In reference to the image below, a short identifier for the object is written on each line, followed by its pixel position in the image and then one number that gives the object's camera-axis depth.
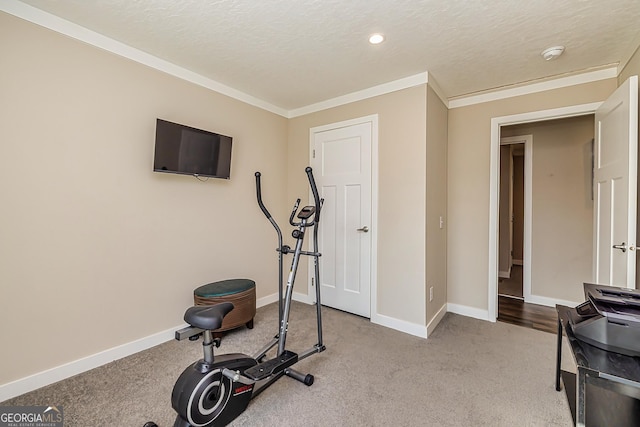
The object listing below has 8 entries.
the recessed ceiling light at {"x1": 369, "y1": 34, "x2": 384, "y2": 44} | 2.05
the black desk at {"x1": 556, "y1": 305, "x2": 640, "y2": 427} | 1.03
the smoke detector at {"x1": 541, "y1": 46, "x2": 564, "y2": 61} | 2.17
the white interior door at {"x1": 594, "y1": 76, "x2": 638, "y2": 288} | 1.83
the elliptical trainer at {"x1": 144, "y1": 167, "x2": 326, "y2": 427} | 1.42
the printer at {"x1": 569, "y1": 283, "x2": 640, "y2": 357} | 1.15
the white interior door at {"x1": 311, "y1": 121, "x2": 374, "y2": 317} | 3.08
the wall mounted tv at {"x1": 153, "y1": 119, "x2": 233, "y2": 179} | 2.32
